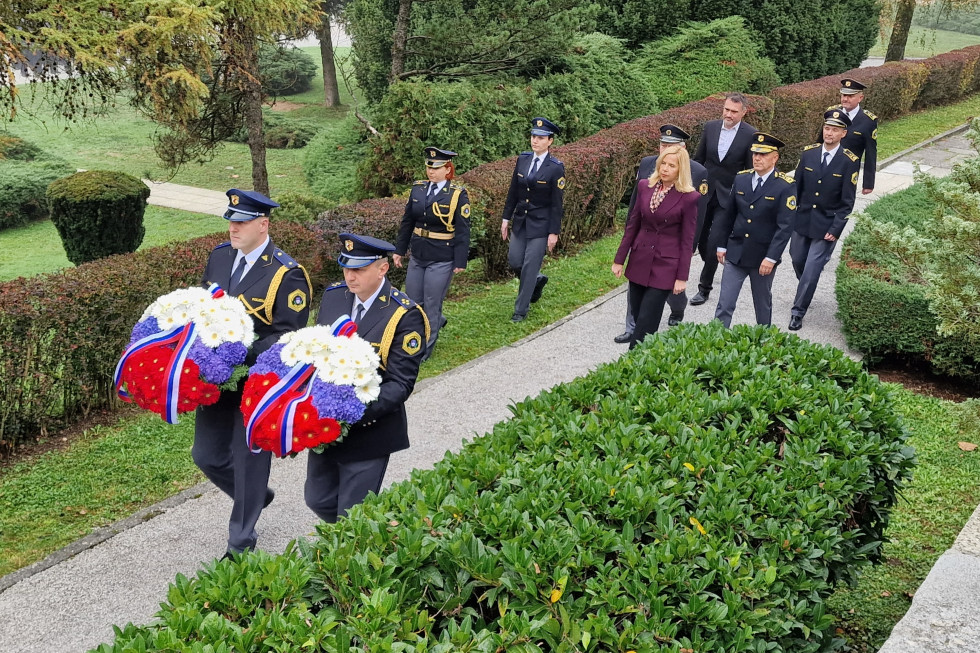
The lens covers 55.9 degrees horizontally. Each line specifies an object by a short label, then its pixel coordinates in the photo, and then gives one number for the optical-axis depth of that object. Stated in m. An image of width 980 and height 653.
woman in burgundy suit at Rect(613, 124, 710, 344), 8.86
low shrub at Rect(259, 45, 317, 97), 31.42
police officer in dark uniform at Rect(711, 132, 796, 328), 8.33
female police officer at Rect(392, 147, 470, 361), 8.25
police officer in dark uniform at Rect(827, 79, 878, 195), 10.46
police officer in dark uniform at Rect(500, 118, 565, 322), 9.26
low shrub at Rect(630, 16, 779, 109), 18.94
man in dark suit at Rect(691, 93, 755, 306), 9.90
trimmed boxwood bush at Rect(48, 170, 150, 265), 12.55
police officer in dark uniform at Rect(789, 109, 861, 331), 9.17
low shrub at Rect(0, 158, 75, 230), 18.58
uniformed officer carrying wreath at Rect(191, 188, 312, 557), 5.23
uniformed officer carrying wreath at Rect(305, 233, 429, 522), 4.90
